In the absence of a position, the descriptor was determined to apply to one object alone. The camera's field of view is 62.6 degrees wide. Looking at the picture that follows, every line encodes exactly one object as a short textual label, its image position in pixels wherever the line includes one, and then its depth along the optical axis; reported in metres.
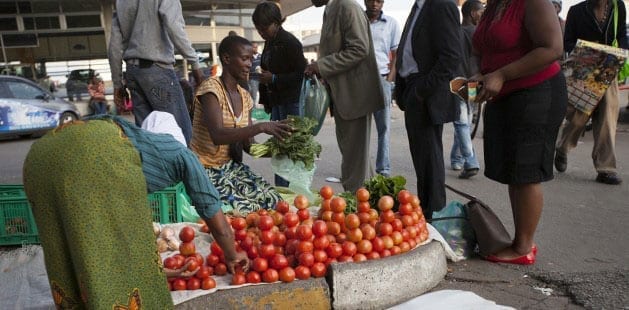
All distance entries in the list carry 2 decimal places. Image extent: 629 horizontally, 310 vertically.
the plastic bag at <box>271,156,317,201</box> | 4.20
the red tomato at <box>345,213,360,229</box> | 3.04
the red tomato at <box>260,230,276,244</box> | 2.99
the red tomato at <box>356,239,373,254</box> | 3.01
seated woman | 3.58
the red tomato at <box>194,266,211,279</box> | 2.76
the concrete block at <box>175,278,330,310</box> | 2.69
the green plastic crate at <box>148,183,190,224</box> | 3.94
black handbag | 3.48
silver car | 11.89
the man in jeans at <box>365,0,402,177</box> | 5.87
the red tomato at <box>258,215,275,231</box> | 3.06
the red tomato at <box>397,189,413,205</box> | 3.28
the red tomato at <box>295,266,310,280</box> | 2.85
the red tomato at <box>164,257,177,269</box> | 2.78
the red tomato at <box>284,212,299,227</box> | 3.13
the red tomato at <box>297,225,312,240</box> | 2.94
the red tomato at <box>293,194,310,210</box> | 3.35
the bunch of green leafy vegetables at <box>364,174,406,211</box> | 3.55
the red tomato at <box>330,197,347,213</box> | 3.17
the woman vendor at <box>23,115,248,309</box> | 1.95
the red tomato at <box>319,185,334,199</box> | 3.36
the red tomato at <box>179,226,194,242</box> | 2.92
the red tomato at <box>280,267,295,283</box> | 2.81
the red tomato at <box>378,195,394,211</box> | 3.18
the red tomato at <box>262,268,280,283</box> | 2.80
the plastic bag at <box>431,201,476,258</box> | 3.62
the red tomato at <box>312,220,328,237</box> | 2.99
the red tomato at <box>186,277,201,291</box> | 2.75
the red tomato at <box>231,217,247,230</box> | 3.19
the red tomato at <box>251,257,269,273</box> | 2.81
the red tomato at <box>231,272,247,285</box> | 2.79
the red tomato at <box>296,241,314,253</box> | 2.91
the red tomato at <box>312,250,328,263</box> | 2.91
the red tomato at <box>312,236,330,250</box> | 2.95
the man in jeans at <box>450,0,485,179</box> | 5.99
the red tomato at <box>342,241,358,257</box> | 2.99
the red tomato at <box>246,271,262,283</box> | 2.79
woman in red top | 3.01
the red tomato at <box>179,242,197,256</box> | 2.90
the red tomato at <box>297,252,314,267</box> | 2.87
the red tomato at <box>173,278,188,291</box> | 2.75
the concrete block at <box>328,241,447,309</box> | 2.89
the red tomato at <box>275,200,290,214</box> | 3.44
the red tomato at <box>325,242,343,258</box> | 2.97
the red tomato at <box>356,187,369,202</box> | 3.21
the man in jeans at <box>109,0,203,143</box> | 4.66
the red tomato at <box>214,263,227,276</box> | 2.90
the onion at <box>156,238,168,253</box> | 3.38
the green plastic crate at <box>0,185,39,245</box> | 3.90
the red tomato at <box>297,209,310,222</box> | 3.32
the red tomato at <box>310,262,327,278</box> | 2.88
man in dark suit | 3.78
